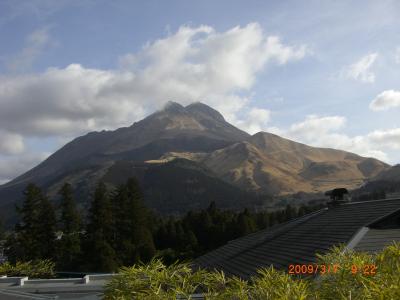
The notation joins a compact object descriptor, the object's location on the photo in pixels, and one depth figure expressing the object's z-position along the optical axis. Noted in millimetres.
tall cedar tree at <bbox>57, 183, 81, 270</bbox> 58938
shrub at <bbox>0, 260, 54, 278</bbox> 31234
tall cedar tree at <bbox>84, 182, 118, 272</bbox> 54531
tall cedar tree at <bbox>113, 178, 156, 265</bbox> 59500
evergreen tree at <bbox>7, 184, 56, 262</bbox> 56312
